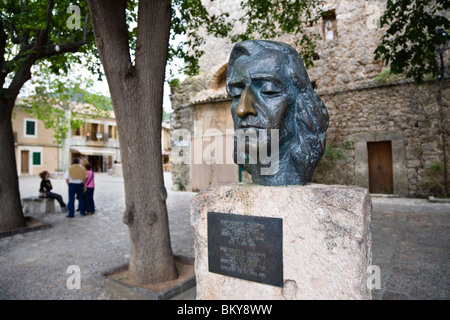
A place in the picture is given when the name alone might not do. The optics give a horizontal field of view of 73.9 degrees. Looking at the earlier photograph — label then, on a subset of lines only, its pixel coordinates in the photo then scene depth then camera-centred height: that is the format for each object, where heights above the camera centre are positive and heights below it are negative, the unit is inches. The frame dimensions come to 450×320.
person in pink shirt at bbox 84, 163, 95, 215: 328.2 -33.8
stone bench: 339.6 -46.1
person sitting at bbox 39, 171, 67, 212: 341.4 -30.5
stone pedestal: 73.5 -20.2
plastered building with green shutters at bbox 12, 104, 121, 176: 1098.7 +78.2
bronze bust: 84.3 +12.9
